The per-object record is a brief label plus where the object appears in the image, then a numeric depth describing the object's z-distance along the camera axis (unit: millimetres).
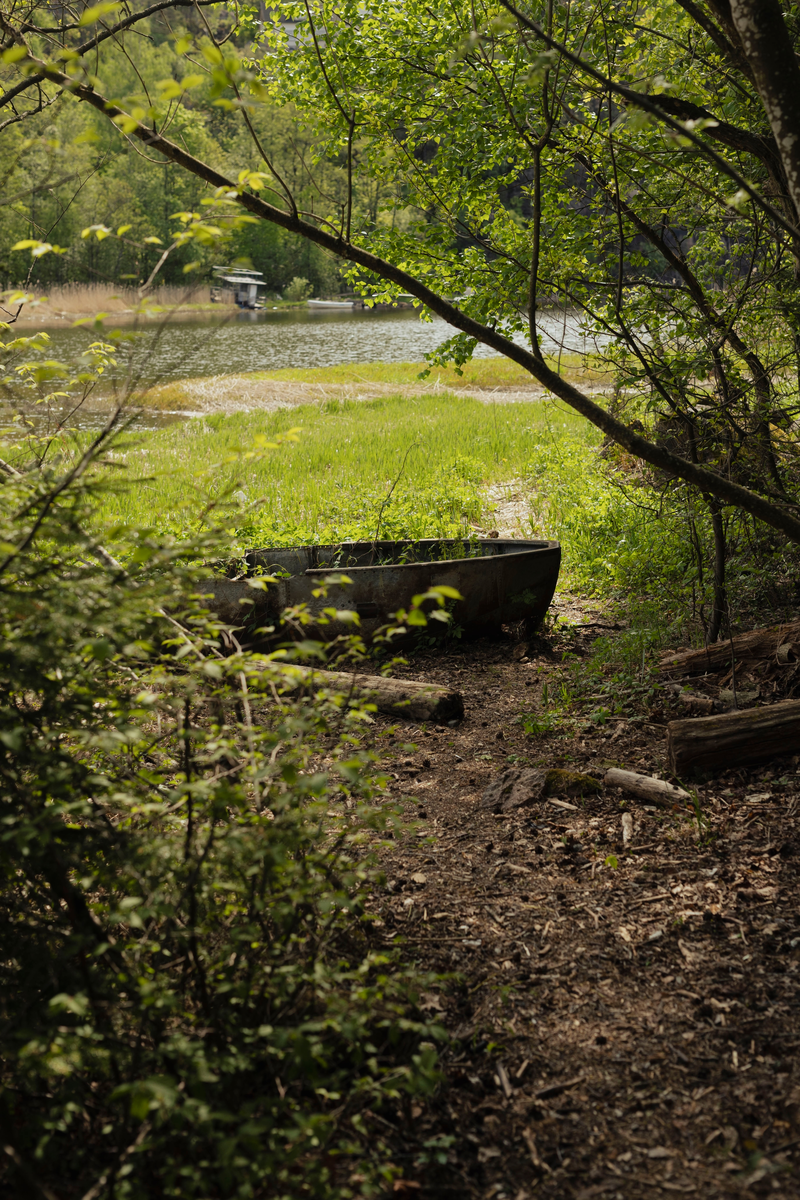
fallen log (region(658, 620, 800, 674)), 4496
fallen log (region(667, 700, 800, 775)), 3884
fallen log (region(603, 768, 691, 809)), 3811
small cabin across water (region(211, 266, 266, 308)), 55188
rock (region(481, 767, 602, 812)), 4094
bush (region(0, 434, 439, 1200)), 1821
